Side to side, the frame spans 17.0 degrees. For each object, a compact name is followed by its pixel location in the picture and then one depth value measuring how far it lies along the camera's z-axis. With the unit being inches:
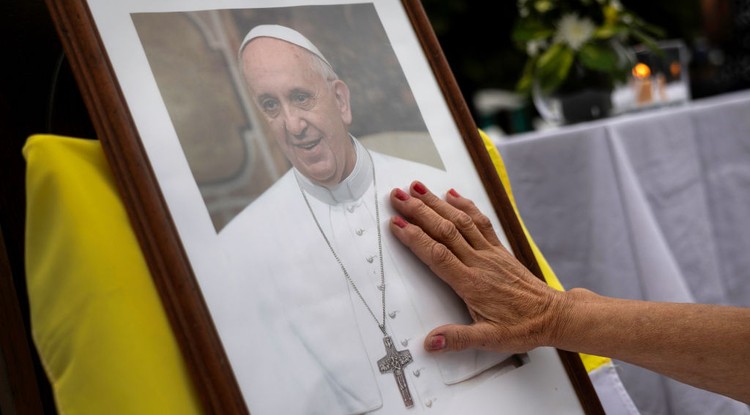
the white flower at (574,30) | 126.6
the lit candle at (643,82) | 140.0
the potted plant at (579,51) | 126.6
